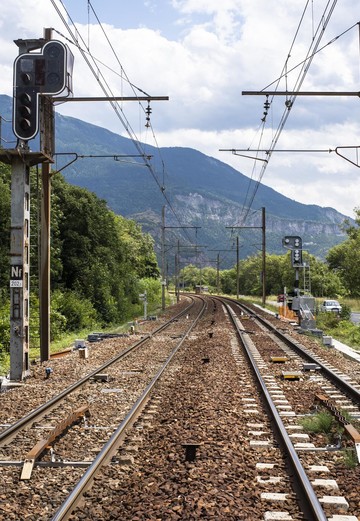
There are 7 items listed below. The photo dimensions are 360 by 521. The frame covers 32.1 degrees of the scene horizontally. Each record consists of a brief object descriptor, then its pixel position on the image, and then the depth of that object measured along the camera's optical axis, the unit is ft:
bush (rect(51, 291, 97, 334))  87.57
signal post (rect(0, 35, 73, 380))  44.19
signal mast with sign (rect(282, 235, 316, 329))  91.98
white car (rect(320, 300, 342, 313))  149.85
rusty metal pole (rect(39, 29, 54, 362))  50.03
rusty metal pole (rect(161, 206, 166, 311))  144.87
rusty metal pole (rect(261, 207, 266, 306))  170.77
